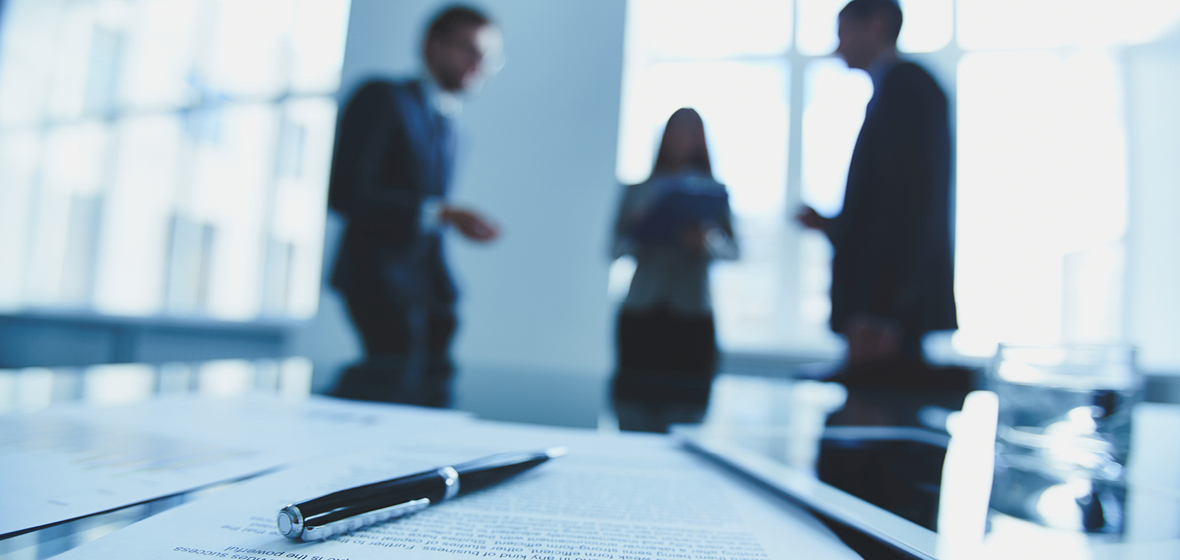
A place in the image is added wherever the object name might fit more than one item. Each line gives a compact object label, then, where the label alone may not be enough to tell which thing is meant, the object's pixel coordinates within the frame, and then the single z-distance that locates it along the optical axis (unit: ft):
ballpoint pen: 0.56
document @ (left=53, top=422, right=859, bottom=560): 0.56
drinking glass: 0.94
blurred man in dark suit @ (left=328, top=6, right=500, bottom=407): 3.96
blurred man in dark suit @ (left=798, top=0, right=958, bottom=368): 4.15
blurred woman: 5.19
